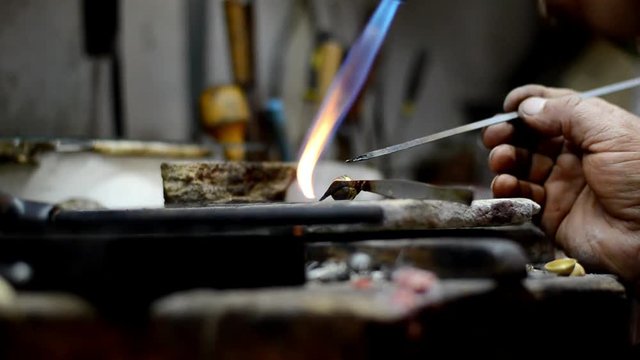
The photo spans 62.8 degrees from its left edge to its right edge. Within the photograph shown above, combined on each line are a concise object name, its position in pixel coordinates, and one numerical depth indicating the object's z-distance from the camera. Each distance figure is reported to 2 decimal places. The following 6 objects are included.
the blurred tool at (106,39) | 2.76
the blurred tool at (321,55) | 3.52
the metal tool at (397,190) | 0.94
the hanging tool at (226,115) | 2.87
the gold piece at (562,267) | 1.10
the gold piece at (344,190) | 1.06
